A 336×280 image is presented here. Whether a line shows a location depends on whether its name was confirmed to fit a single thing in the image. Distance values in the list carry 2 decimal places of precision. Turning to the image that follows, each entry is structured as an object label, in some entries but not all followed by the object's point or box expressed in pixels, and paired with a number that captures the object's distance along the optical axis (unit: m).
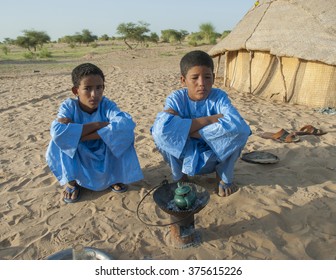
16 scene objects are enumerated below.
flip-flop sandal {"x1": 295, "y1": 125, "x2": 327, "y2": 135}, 4.29
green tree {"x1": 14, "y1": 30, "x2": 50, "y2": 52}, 34.16
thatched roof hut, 5.99
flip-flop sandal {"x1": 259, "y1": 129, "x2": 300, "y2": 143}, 4.04
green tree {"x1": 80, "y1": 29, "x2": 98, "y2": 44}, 43.16
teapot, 1.97
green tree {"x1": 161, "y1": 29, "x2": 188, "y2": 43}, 35.81
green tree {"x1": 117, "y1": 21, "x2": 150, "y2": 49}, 34.03
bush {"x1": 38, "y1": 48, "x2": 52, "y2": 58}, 22.70
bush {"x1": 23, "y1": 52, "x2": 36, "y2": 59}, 22.45
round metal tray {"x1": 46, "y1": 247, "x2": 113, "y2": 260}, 1.97
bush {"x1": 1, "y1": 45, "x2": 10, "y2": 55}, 26.57
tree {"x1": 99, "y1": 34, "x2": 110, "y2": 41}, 53.47
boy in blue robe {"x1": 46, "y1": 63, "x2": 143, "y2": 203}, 2.58
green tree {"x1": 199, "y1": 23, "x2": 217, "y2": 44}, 30.69
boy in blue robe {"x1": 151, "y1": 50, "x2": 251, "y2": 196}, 2.48
